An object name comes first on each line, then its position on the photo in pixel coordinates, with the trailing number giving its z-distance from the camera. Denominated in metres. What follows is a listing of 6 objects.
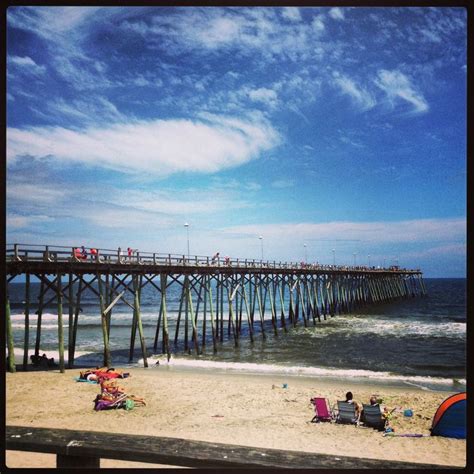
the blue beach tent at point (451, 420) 10.16
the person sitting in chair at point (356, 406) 11.18
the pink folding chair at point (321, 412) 11.27
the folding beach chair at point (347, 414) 11.03
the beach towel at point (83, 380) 14.53
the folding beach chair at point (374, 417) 10.70
